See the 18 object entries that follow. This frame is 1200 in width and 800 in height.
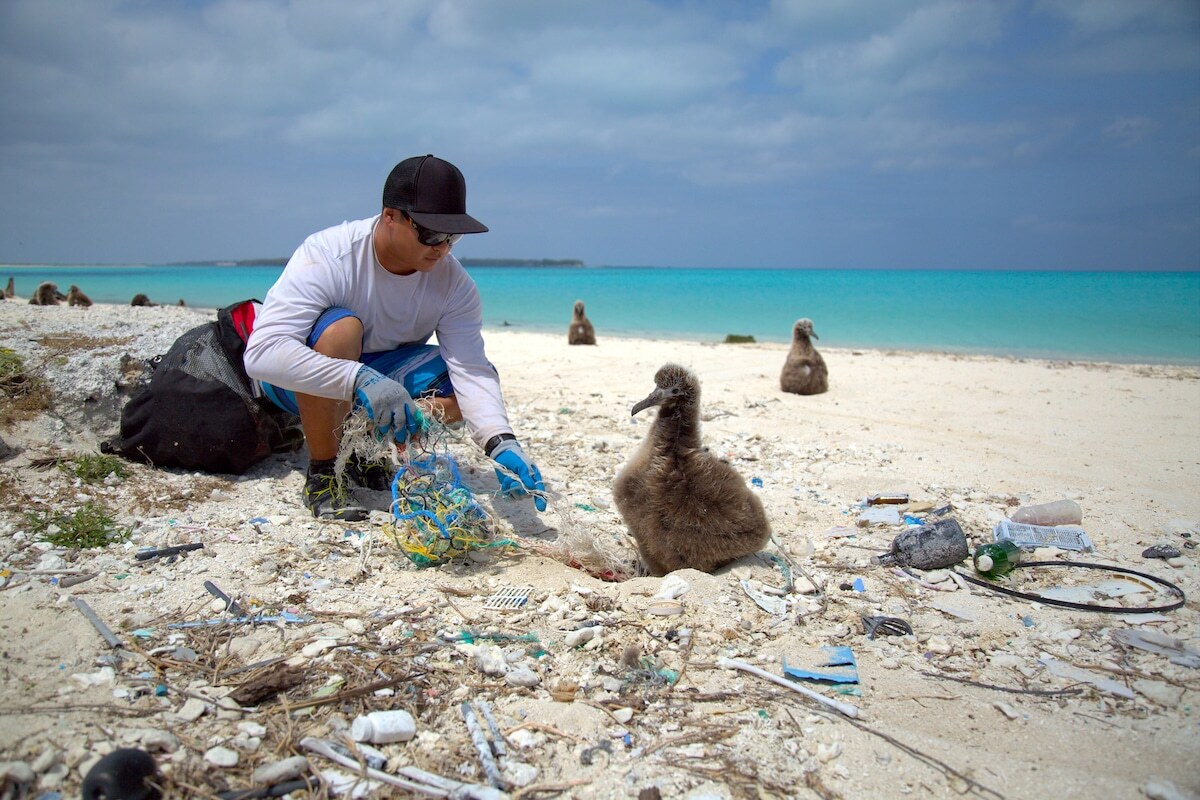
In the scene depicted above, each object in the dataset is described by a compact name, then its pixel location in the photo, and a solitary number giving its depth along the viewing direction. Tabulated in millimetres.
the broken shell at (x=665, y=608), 3143
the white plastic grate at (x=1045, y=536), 3831
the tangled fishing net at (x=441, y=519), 3498
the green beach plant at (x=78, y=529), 3338
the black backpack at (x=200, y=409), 4254
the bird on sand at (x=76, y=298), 13516
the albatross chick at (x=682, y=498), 3643
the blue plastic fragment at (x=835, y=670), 2650
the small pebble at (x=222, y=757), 2057
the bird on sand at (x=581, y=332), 14297
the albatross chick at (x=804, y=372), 8586
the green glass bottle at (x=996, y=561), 3568
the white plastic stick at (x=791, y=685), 2451
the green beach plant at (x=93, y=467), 4004
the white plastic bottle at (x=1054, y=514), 4191
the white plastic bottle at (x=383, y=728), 2203
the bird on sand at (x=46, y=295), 13258
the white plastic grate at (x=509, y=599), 3154
